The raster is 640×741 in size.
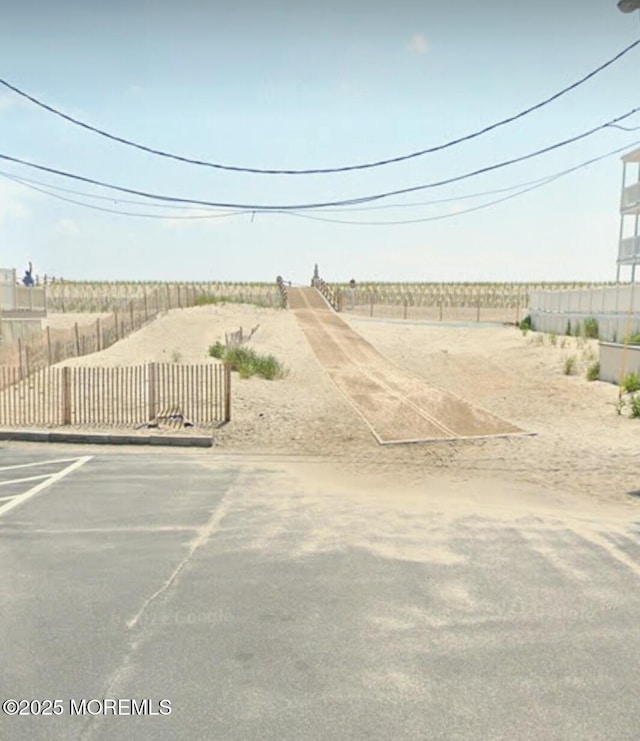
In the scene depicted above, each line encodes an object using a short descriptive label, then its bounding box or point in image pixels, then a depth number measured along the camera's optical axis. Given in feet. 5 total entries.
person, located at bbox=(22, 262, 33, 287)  132.26
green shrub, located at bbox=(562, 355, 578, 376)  67.21
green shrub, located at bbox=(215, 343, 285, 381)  61.21
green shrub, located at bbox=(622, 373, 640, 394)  52.39
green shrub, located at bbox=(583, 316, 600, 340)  84.31
